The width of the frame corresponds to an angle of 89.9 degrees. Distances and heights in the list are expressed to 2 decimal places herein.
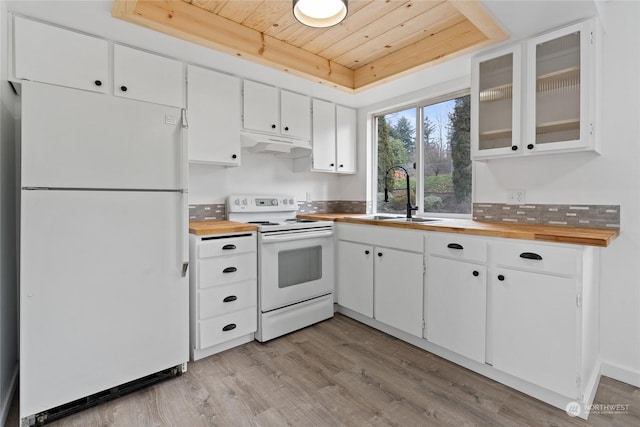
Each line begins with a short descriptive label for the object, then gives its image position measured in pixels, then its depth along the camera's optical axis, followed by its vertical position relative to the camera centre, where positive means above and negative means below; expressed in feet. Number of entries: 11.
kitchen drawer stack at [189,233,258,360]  7.37 -2.07
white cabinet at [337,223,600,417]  5.57 -2.04
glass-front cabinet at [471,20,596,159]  6.30 +2.39
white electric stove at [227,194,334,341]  8.39 -1.72
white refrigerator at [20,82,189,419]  5.23 -0.69
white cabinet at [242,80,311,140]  9.37 +2.96
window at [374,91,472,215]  9.58 +1.67
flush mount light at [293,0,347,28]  5.57 +3.48
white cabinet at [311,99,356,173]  11.12 +2.49
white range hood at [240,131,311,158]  9.41 +1.91
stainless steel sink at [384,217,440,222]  9.64 -0.40
